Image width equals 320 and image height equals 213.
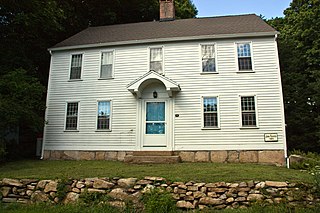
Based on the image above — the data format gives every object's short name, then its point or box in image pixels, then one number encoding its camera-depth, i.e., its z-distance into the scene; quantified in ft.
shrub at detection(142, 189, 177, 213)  17.19
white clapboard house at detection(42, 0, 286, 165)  33.01
